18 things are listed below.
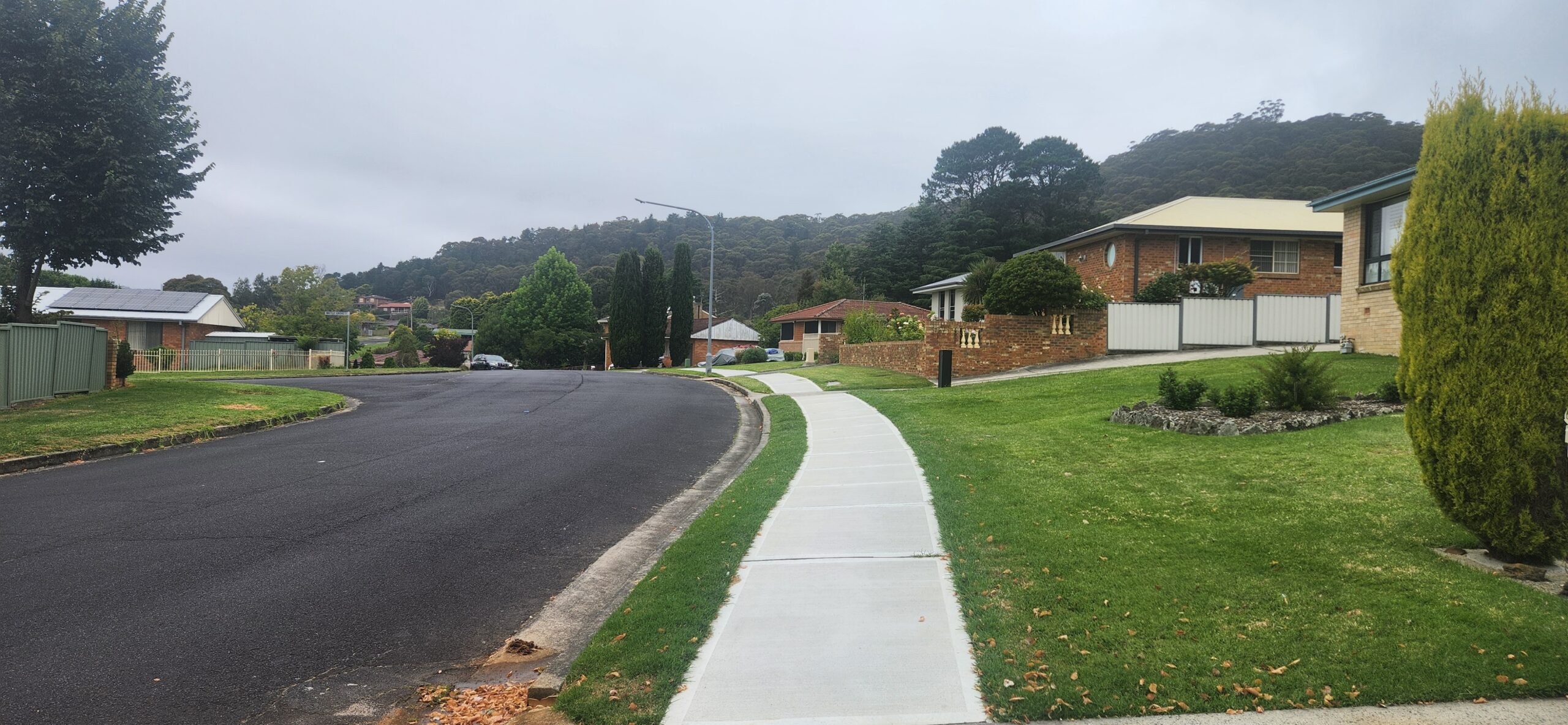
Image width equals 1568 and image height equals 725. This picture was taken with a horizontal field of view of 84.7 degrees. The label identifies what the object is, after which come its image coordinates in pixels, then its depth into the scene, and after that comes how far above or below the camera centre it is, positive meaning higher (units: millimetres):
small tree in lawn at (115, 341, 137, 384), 19625 -517
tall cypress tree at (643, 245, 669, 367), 64000 +3327
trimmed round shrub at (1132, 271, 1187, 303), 25250 +2107
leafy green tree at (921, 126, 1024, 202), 77625 +17524
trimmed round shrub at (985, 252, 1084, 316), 23328 +1977
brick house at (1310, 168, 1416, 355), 17812 +2346
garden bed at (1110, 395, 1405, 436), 9992 -688
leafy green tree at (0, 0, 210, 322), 17344 +4307
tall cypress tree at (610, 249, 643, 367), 63625 +2694
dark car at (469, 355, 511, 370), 62438 -1224
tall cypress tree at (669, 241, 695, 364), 65188 +4227
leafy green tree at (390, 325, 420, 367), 57438 -121
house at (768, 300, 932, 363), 52688 +2112
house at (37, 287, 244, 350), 48656 +1581
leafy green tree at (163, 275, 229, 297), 96438 +6331
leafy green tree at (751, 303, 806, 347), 68938 +2092
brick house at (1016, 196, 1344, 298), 30094 +4076
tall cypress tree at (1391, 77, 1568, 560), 5020 +281
